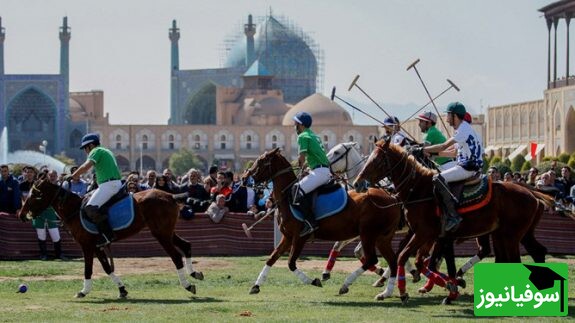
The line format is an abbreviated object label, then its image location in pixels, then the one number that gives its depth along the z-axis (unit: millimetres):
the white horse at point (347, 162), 16734
